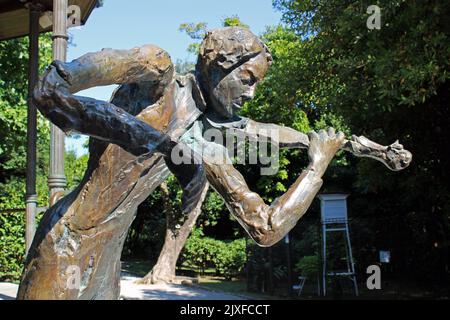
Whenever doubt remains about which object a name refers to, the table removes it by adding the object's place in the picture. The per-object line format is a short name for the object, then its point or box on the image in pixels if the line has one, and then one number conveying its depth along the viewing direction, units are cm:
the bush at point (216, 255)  1841
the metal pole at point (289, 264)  1326
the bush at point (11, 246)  1159
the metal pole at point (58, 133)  498
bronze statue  224
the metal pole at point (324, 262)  1267
